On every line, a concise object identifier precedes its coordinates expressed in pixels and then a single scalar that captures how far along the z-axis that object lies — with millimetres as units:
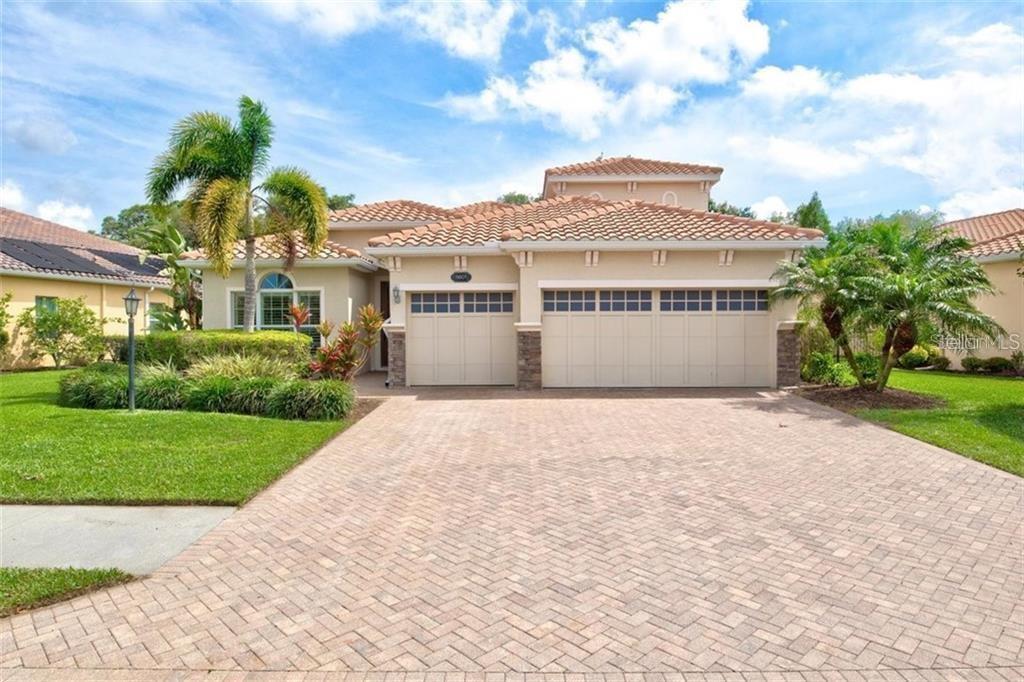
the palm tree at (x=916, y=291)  11508
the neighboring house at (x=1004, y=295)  17531
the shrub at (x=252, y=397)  10891
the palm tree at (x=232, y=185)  13484
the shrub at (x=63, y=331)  18922
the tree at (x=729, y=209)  46875
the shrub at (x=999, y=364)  17484
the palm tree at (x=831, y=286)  12609
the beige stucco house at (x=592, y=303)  14281
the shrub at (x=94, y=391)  11359
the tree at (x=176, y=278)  18734
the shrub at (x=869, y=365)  14781
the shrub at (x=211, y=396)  11062
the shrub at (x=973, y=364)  17953
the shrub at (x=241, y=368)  12281
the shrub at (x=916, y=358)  19547
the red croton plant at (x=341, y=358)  12258
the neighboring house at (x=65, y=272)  19375
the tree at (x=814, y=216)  32438
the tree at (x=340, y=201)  44156
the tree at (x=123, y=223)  55656
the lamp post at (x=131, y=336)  10727
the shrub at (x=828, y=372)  14602
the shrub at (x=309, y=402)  10539
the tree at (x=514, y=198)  50900
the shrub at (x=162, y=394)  11255
